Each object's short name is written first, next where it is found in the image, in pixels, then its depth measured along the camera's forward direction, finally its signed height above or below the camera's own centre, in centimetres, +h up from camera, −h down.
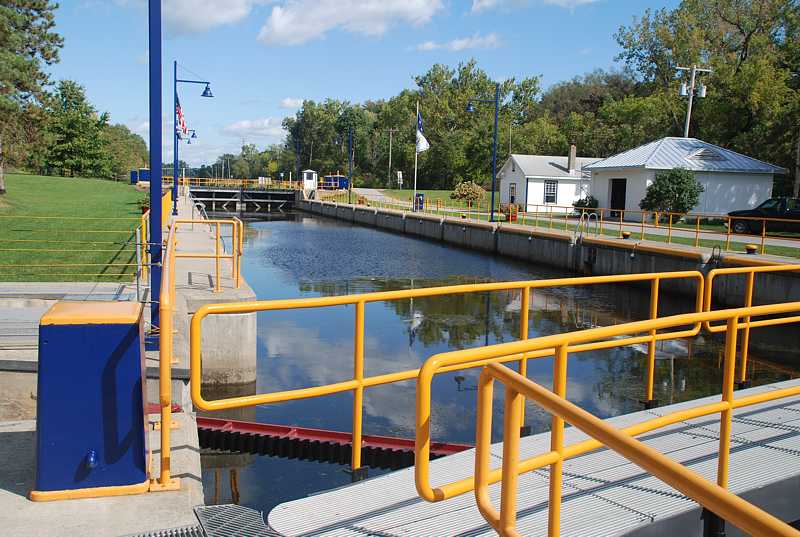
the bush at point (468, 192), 6377 -37
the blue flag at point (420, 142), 4522 +286
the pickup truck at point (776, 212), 2877 -65
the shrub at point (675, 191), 3572 +11
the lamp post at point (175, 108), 3526 +398
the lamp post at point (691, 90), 3888 +564
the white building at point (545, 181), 5038 +66
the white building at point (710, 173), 3812 +115
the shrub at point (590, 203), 4303 -69
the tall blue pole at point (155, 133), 863 +57
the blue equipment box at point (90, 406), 400 -128
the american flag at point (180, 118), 3844 +338
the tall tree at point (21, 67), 3057 +501
